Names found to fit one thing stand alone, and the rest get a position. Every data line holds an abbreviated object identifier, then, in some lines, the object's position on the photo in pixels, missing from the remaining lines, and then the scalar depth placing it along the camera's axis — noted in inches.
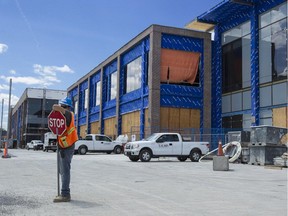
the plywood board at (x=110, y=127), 1834.4
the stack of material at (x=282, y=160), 743.3
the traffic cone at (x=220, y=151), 659.8
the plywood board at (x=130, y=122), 1537.9
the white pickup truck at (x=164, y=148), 889.5
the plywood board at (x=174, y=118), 1415.8
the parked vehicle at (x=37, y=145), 2359.7
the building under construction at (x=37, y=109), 3897.6
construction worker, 285.3
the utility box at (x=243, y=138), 909.8
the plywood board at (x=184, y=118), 1441.9
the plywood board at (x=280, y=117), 1104.2
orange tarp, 1438.2
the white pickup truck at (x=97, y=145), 1328.6
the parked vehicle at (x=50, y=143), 1817.9
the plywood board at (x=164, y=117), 1401.3
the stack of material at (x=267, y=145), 800.9
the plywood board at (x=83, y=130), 2401.1
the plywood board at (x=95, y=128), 2110.6
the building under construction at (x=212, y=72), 1173.7
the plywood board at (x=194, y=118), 1456.0
